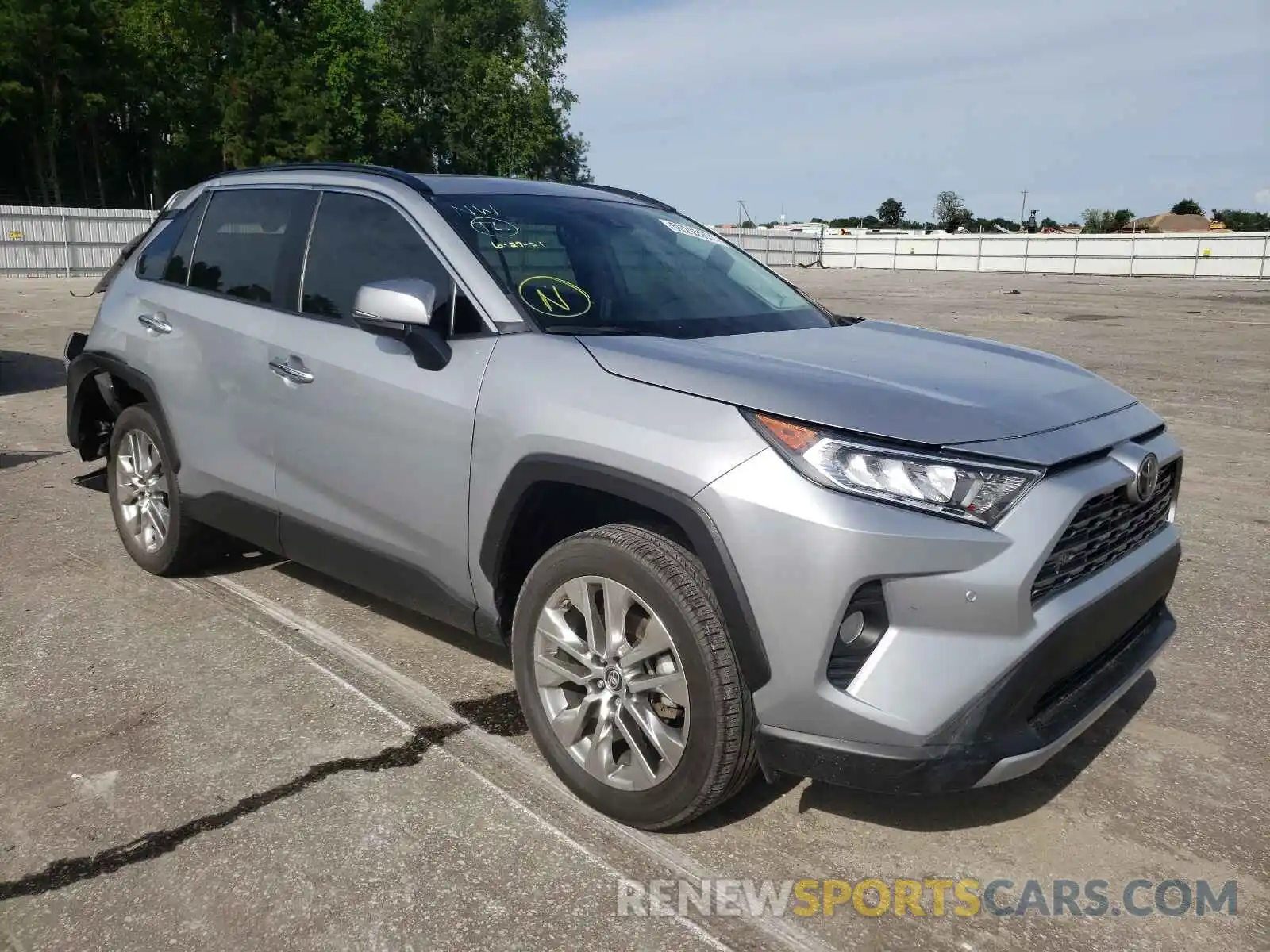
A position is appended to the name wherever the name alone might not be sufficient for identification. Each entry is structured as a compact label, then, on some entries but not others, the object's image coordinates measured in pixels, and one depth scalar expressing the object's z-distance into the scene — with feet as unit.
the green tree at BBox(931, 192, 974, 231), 335.88
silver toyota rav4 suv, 8.11
